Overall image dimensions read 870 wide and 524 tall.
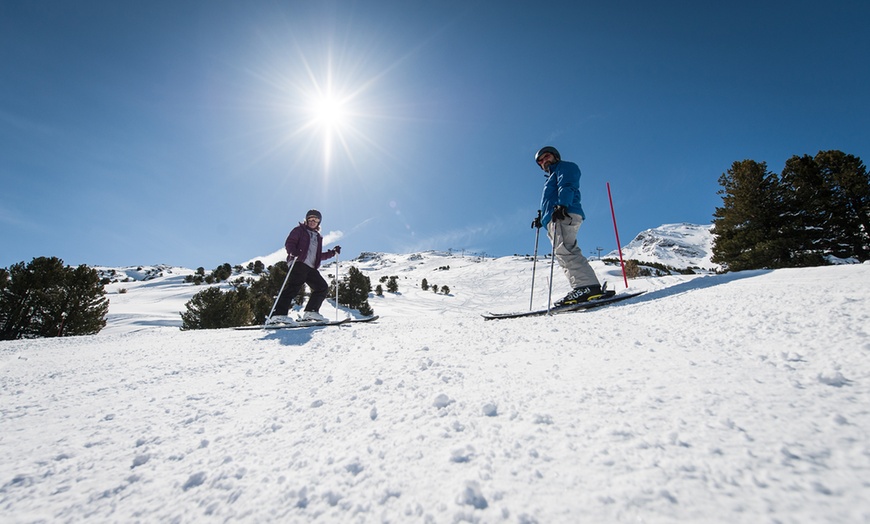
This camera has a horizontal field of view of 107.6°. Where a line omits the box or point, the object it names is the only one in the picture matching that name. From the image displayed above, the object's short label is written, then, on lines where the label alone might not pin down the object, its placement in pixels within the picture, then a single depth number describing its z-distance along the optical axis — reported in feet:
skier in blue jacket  16.11
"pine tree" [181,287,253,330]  42.52
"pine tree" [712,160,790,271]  47.57
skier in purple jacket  19.83
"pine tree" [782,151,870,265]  46.39
